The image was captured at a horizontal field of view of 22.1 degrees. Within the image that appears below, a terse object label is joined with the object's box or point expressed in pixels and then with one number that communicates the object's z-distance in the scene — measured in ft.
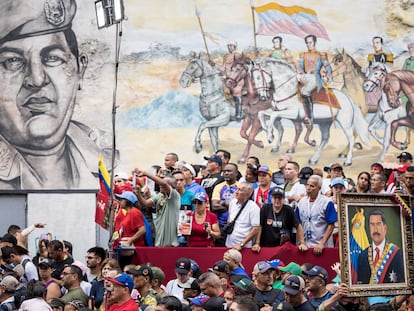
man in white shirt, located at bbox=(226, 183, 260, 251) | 41.09
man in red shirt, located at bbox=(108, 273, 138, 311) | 30.48
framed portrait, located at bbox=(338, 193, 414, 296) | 25.55
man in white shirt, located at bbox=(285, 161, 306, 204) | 47.21
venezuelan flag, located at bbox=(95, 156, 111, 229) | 40.04
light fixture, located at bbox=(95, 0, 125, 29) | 41.34
